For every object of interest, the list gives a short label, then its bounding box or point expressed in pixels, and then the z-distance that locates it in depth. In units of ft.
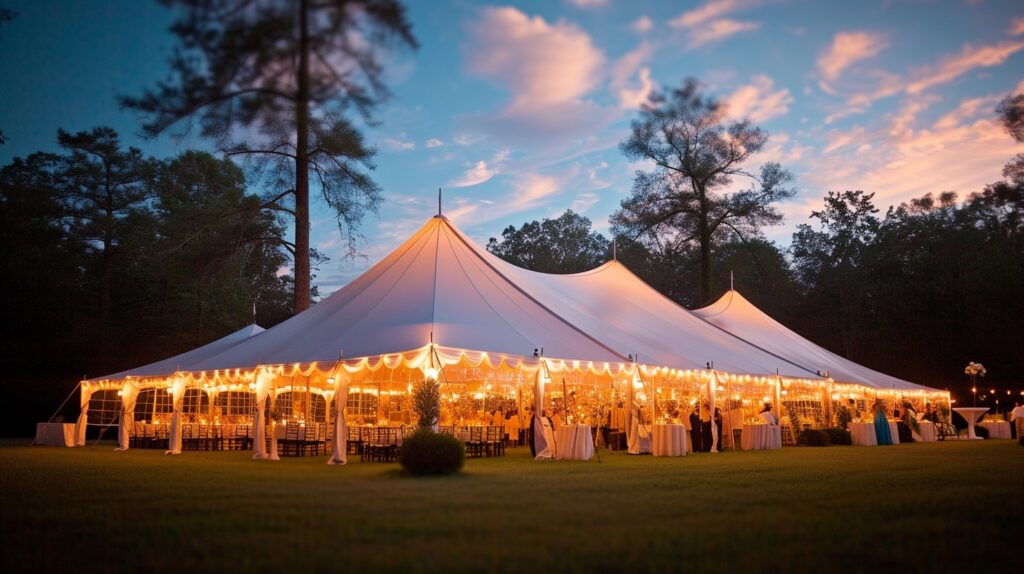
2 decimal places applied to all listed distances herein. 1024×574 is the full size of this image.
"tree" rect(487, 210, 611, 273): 135.85
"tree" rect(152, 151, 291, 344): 74.74
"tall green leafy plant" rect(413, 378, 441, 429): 41.06
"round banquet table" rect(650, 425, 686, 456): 47.24
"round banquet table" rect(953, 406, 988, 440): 70.85
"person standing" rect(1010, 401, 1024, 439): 64.64
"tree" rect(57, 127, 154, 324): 90.12
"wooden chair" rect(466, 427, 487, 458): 46.70
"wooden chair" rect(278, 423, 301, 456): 49.42
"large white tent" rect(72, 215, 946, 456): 43.45
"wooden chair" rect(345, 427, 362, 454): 46.63
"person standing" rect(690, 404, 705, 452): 53.26
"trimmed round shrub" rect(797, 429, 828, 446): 61.82
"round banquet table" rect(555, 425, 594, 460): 43.50
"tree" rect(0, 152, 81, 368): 82.90
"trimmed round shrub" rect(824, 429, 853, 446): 62.54
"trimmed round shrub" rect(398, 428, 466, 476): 31.78
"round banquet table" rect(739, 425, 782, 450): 55.83
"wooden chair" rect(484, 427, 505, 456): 47.90
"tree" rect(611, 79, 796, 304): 90.89
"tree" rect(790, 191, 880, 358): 108.78
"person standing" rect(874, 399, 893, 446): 62.95
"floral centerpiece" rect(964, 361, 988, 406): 76.53
